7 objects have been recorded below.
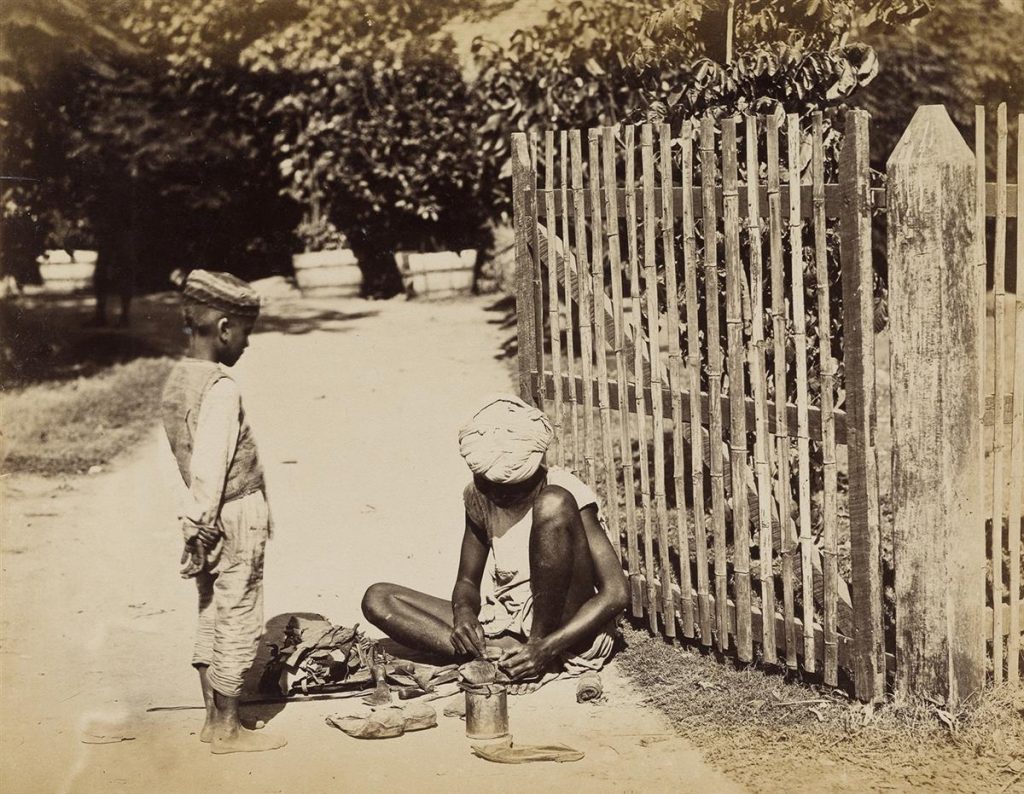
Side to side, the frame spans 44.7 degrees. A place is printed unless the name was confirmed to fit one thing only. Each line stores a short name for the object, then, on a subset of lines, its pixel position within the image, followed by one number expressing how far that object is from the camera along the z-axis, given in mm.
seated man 5070
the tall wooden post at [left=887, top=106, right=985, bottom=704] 4301
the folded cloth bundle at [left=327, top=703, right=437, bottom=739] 4750
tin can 4703
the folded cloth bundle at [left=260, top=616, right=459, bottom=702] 5238
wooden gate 4527
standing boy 4496
